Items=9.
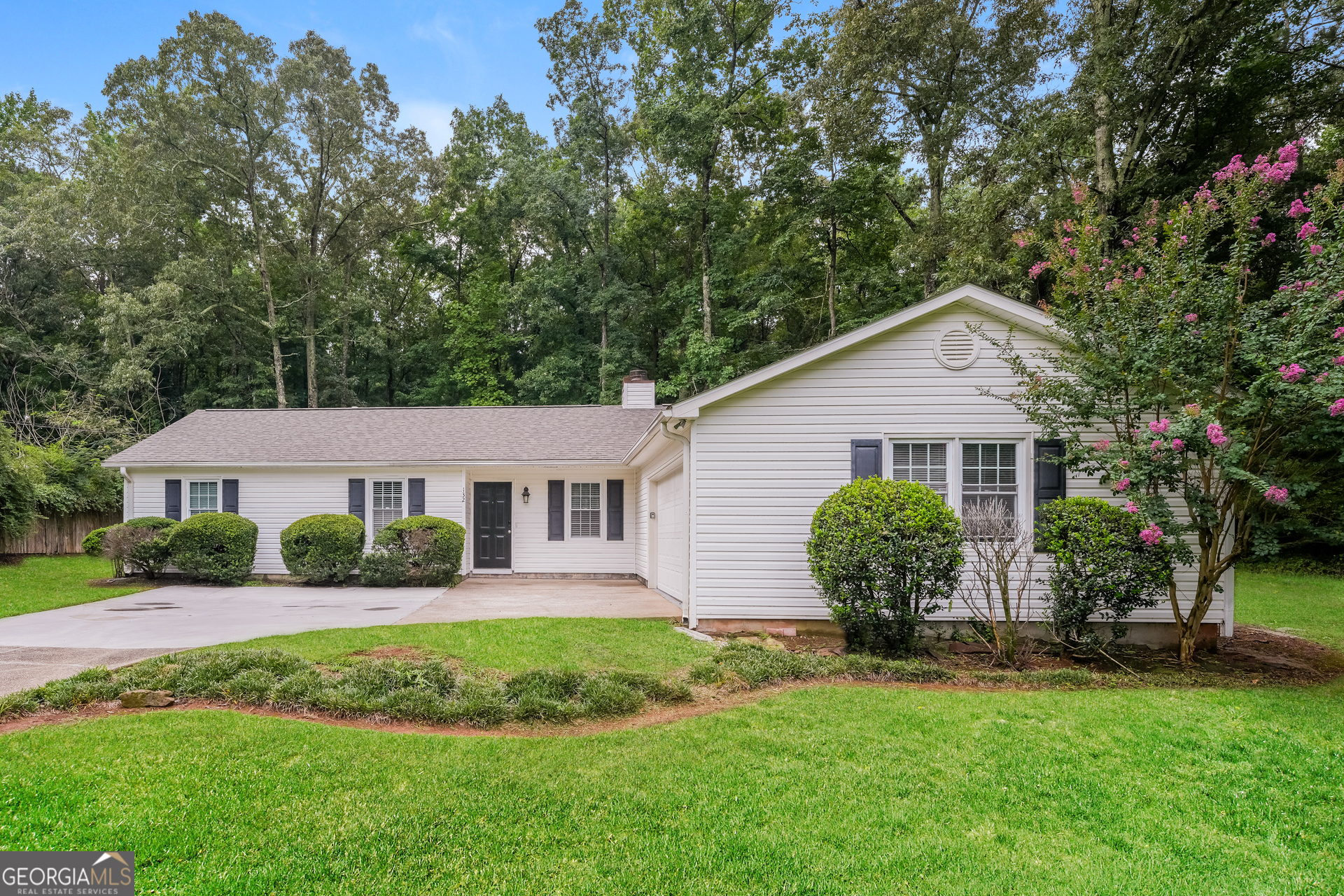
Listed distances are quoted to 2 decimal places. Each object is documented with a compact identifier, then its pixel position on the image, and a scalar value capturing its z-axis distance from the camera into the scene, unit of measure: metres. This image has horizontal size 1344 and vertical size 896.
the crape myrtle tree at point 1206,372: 5.84
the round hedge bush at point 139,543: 12.49
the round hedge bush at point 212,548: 12.53
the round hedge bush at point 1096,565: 6.72
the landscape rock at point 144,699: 4.93
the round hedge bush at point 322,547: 12.65
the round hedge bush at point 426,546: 12.67
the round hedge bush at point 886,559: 6.74
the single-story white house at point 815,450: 7.96
